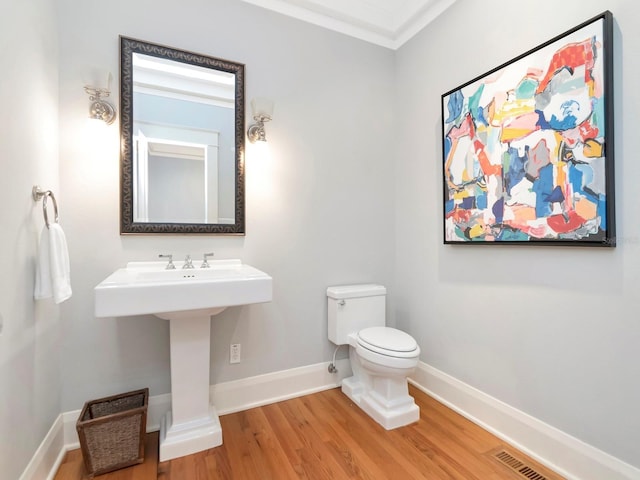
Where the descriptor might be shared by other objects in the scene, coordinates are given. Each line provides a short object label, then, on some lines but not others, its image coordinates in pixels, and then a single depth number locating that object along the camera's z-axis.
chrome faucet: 1.75
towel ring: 1.32
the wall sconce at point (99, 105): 1.59
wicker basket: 1.41
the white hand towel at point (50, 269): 1.31
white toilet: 1.75
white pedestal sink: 1.27
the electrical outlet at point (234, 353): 1.96
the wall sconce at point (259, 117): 1.88
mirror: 1.72
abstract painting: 1.29
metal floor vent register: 1.42
